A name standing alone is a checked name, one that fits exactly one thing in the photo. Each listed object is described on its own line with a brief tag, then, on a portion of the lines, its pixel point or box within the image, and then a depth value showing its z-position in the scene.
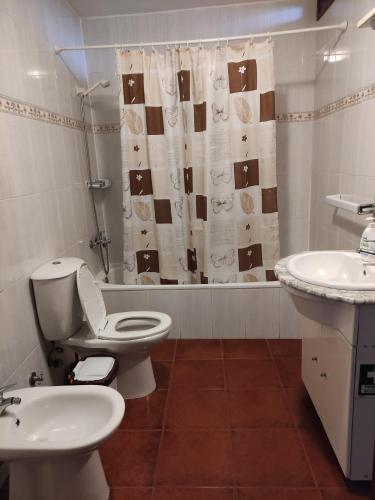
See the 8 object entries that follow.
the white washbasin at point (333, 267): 1.39
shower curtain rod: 2.04
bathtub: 2.43
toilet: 1.75
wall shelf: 1.60
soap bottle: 1.49
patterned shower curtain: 2.34
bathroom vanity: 1.17
